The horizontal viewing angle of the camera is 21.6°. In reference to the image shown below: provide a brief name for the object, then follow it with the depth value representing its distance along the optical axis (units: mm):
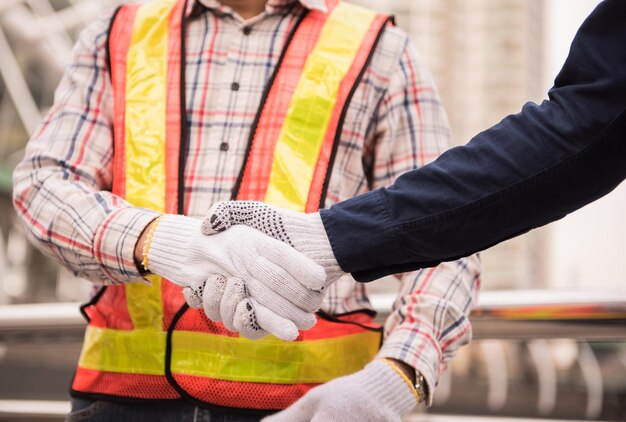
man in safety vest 1889
